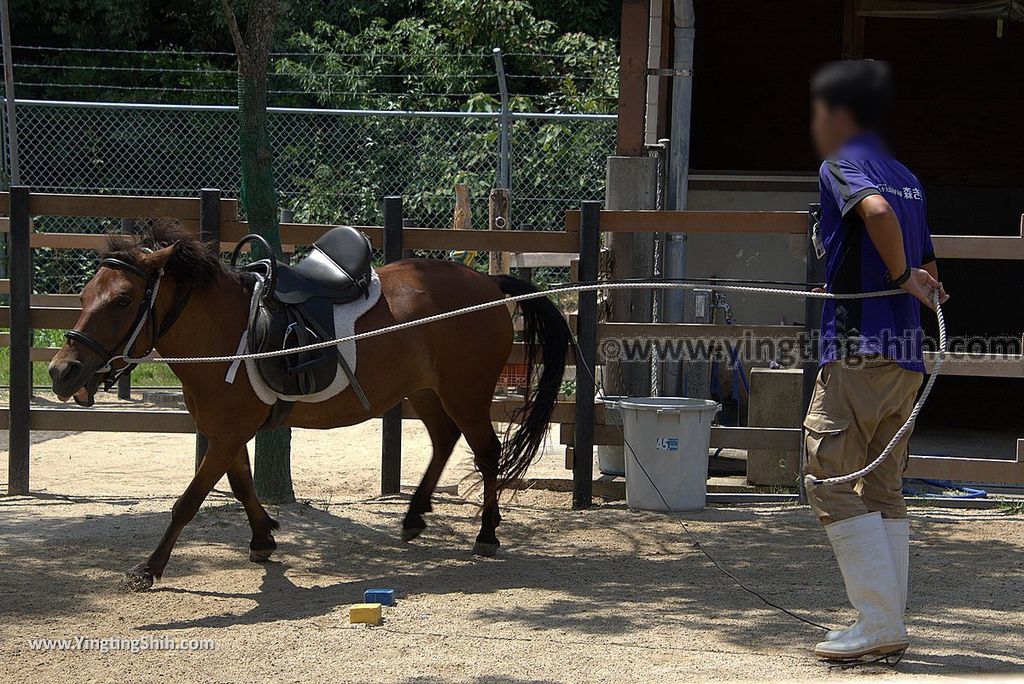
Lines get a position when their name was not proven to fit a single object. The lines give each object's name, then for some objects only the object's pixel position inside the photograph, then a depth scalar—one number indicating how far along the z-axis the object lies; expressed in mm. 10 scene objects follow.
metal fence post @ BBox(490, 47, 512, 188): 20047
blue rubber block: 9328
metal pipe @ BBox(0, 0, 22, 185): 19328
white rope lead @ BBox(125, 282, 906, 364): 8541
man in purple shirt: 7418
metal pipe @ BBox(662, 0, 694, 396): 15867
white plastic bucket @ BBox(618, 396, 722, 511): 13008
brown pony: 9773
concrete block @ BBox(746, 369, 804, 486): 14234
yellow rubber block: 8727
